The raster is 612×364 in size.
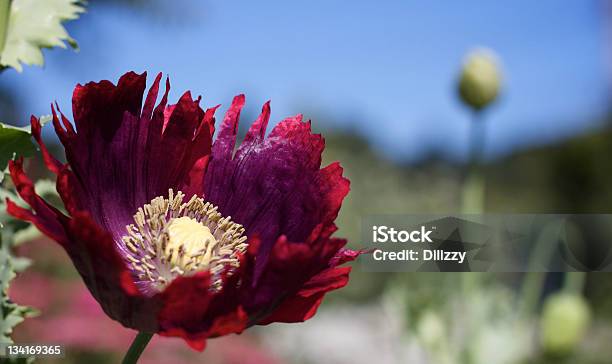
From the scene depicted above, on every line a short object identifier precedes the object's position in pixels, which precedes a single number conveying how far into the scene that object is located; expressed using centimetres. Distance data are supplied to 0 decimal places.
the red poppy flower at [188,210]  32
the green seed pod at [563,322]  159
